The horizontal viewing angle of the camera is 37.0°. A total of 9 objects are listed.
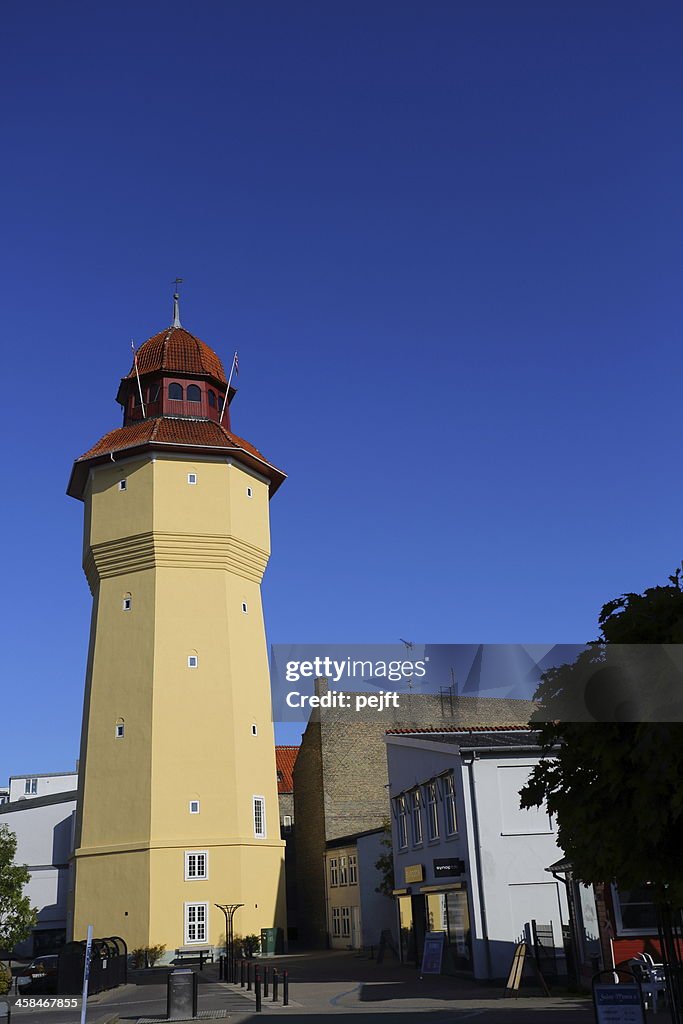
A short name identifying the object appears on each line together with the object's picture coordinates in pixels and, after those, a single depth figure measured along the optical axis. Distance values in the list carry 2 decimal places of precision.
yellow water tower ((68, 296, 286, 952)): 40.66
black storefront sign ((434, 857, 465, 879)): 26.73
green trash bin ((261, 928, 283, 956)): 41.75
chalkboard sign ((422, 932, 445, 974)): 28.03
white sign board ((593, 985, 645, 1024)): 12.64
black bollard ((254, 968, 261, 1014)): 21.25
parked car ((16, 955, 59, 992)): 29.11
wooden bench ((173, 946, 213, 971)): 39.56
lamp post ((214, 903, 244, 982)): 39.97
